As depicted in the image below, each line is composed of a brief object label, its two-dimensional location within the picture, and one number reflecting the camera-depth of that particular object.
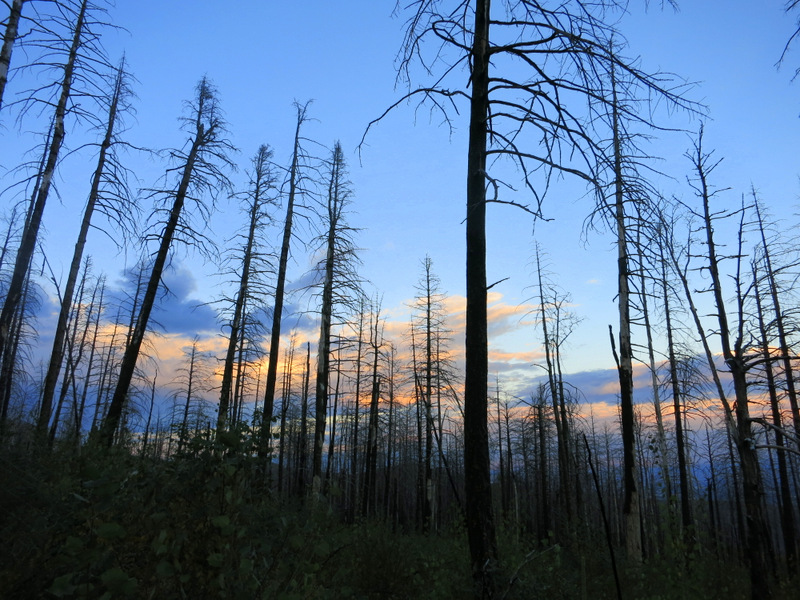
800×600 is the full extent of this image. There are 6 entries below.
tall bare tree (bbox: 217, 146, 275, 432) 17.61
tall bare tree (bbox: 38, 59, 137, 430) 12.04
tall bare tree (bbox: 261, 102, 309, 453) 15.48
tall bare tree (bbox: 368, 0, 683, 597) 3.85
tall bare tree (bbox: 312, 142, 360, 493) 16.08
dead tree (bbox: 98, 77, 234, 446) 12.96
